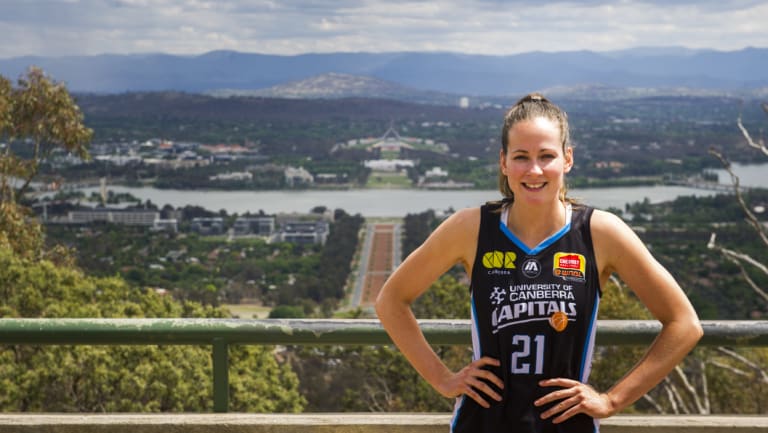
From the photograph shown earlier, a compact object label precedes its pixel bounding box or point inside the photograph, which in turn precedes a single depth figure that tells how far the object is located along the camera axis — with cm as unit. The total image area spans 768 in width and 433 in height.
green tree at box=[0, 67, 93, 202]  1379
